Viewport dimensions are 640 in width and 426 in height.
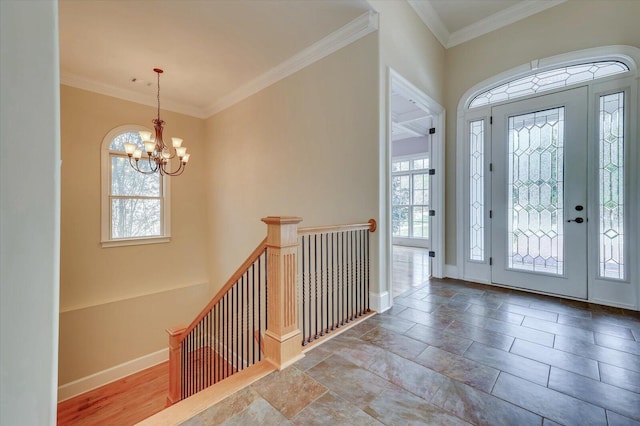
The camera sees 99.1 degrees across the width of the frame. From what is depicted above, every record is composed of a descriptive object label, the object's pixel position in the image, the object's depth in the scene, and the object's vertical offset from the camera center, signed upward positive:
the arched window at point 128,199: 4.62 +0.22
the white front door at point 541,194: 3.08 +0.23
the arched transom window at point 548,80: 2.96 +1.59
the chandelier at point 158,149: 3.36 +0.82
